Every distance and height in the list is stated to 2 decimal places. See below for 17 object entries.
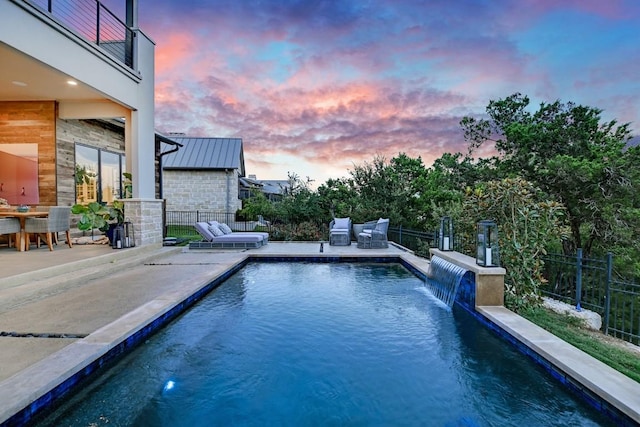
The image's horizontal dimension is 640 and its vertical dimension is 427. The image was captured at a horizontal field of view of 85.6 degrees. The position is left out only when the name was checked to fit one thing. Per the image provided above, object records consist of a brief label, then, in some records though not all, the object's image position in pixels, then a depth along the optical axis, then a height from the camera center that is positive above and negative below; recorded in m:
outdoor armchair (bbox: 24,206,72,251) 7.00 -0.43
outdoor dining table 6.81 -0.28
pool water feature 5.14 -1.18
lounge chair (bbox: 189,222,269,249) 9.95 -1.04
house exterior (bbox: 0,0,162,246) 6.29 +2.28
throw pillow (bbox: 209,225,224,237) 10.27 -0.79
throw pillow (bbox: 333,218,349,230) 11.48 -0.59
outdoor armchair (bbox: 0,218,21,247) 6.56 -0.46
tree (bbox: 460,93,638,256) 12.12 +1.86
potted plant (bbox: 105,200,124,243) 8.38 -0.23
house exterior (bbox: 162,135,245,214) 19.32 +1.21
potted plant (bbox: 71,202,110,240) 8.05 -0.28
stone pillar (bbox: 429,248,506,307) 4.55 -1.04
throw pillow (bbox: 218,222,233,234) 11.02 -0.77
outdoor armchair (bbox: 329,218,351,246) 10.91 -0.96
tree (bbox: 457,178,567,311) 4.83 -0.37
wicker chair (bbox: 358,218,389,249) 10.30 -0.95
